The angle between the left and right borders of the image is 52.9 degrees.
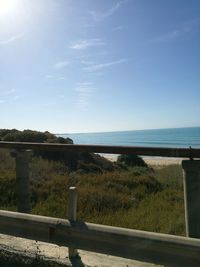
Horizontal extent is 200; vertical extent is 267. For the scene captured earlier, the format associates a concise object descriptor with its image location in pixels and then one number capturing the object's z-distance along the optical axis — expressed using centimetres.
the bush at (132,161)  1251
